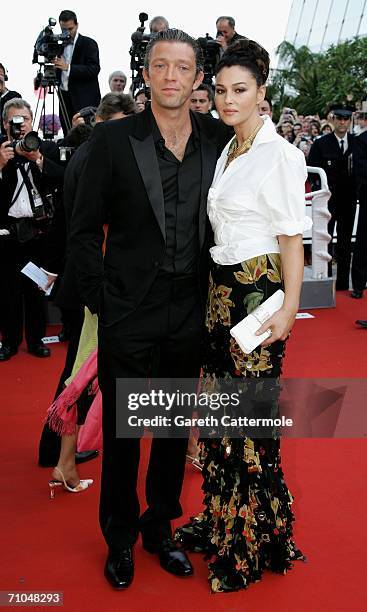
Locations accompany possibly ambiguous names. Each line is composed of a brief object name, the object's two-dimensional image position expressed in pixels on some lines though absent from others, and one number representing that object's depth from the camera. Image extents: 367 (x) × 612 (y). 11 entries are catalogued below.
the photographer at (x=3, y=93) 6.61
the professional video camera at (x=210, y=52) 6.92
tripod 7.15
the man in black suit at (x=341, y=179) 7.22
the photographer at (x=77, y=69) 7.21
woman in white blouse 2.27
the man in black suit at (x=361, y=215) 6.77
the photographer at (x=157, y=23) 7.42
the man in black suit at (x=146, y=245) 2.35
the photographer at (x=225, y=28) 7.59
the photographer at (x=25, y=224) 4.97
